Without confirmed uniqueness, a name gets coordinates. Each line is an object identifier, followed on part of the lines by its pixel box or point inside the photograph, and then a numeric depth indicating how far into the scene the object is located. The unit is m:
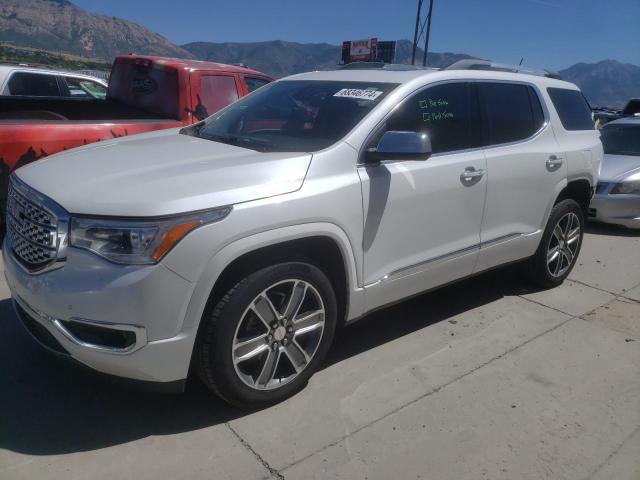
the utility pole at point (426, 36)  26.69
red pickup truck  4.89
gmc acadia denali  2.39
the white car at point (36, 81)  8.24
